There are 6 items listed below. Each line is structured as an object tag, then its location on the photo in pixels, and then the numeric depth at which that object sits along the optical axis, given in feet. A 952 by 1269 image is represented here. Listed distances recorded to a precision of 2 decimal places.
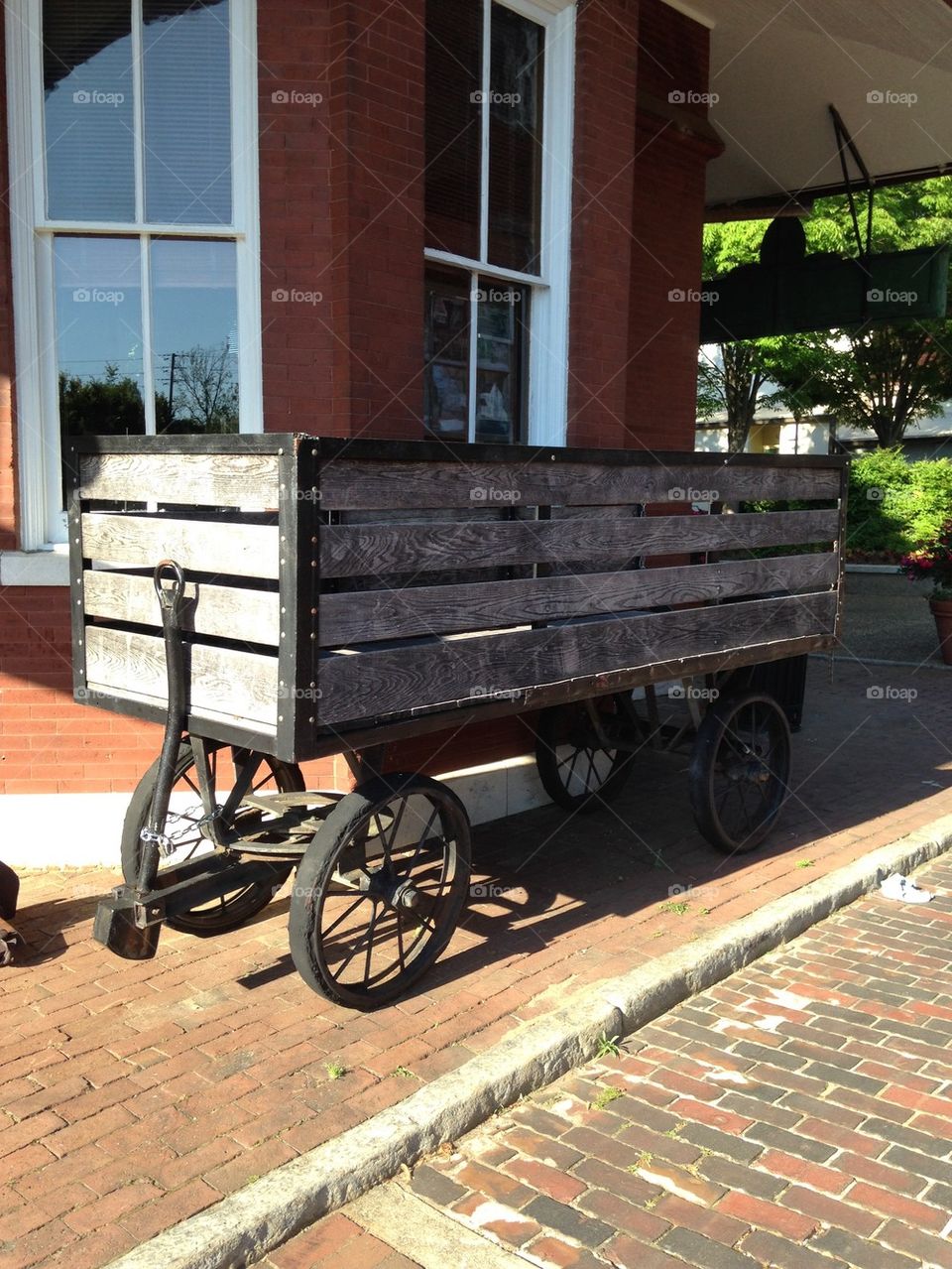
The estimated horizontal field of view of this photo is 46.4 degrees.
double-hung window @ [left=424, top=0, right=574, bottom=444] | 19.16
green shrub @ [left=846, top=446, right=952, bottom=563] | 72.43
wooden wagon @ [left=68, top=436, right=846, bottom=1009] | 11.08
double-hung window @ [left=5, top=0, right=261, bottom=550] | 16.63
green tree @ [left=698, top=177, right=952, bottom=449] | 69.05
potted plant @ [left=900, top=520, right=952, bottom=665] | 36.17
